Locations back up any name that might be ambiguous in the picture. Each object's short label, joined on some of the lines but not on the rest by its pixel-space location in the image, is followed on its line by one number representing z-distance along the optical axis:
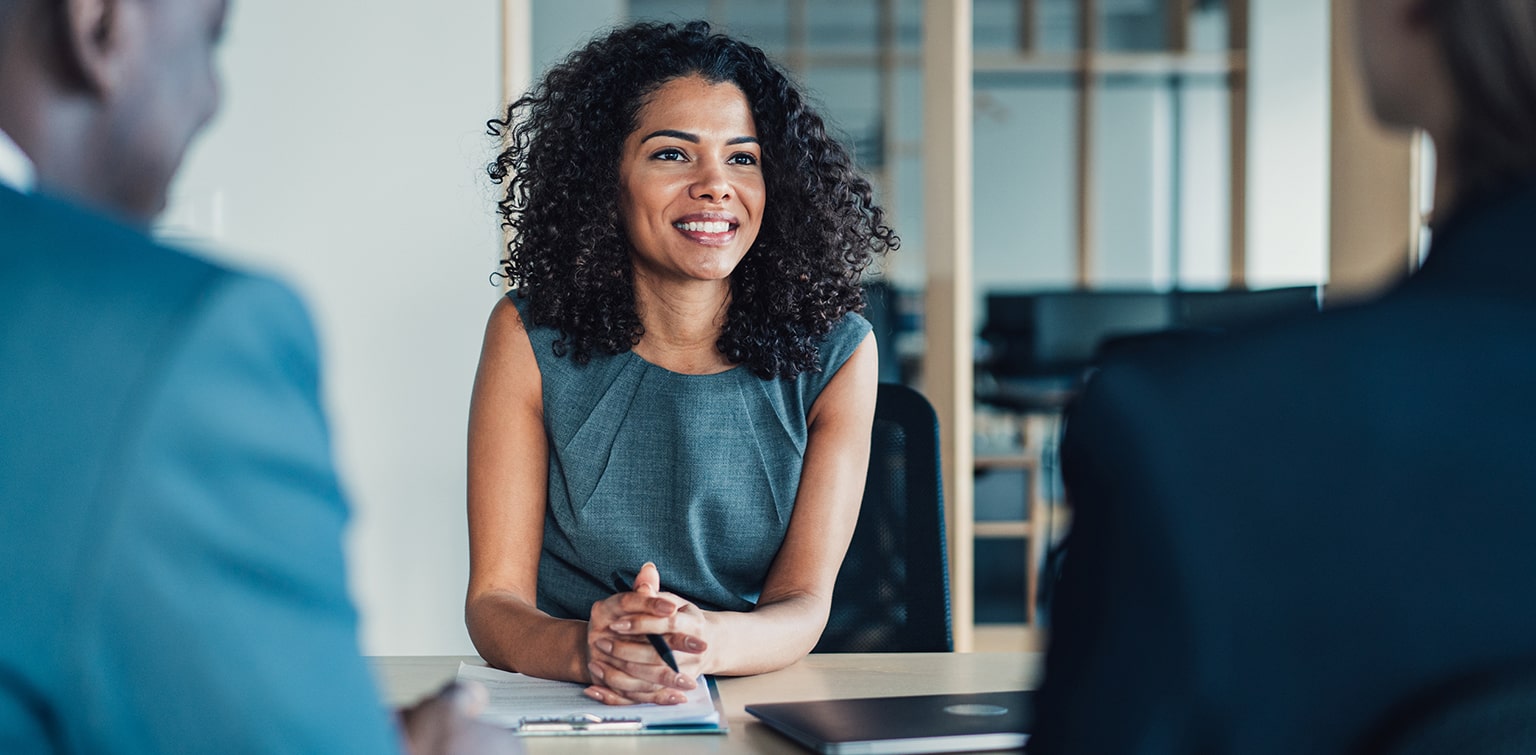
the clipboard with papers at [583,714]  1.12
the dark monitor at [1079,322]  5.55
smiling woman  1.65
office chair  1.76
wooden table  1.27
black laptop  1.03
